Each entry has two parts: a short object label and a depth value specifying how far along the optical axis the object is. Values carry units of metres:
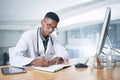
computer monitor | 1.35
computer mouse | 1.40
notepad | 1.21
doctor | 1.58
